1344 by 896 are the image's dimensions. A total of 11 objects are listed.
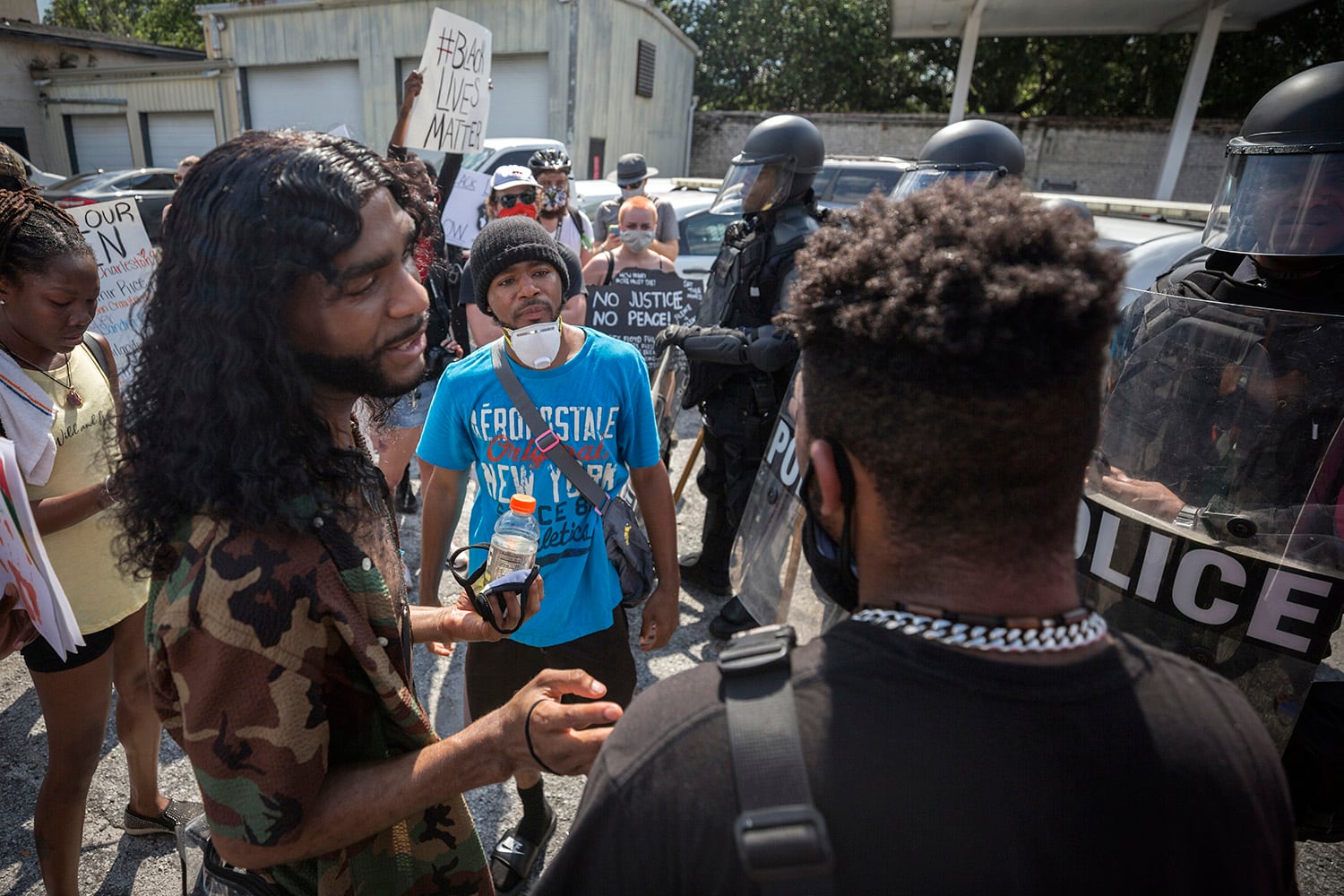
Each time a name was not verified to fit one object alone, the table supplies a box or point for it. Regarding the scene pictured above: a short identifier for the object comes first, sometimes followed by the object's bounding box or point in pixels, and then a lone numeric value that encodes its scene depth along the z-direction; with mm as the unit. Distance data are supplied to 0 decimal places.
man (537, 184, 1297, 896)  741
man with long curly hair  1080
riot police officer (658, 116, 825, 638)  3682
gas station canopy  13938
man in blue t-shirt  2312
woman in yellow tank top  2121
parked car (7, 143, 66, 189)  16656
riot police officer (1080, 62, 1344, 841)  1716
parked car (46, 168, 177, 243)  14234
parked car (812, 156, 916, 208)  8852
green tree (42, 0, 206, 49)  32750
